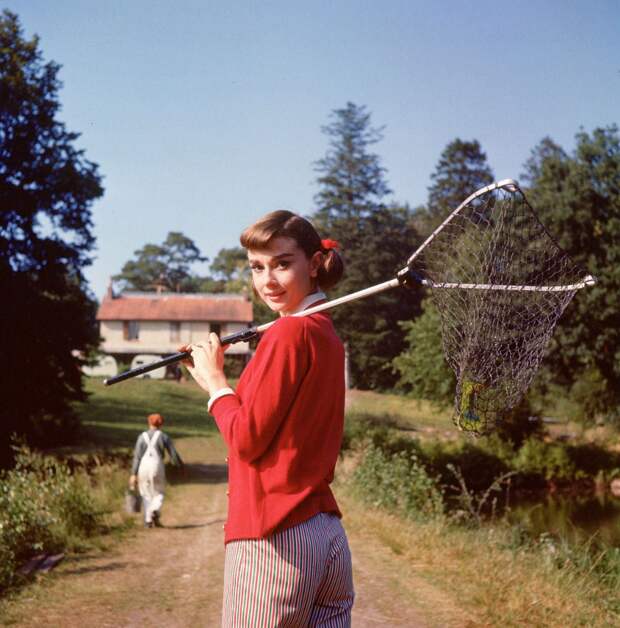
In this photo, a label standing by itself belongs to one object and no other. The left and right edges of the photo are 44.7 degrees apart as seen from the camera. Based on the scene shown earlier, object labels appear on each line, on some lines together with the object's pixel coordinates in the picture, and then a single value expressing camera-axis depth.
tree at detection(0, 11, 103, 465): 18.64
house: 55.88
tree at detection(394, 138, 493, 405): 23.59
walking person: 11.23
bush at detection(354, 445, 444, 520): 13.00
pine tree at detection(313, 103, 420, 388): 42.50
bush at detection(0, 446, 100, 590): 7.45
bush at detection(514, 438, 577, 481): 24.00
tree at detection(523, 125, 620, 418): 21.17
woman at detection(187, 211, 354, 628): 2.32
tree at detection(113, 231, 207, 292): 81.62
